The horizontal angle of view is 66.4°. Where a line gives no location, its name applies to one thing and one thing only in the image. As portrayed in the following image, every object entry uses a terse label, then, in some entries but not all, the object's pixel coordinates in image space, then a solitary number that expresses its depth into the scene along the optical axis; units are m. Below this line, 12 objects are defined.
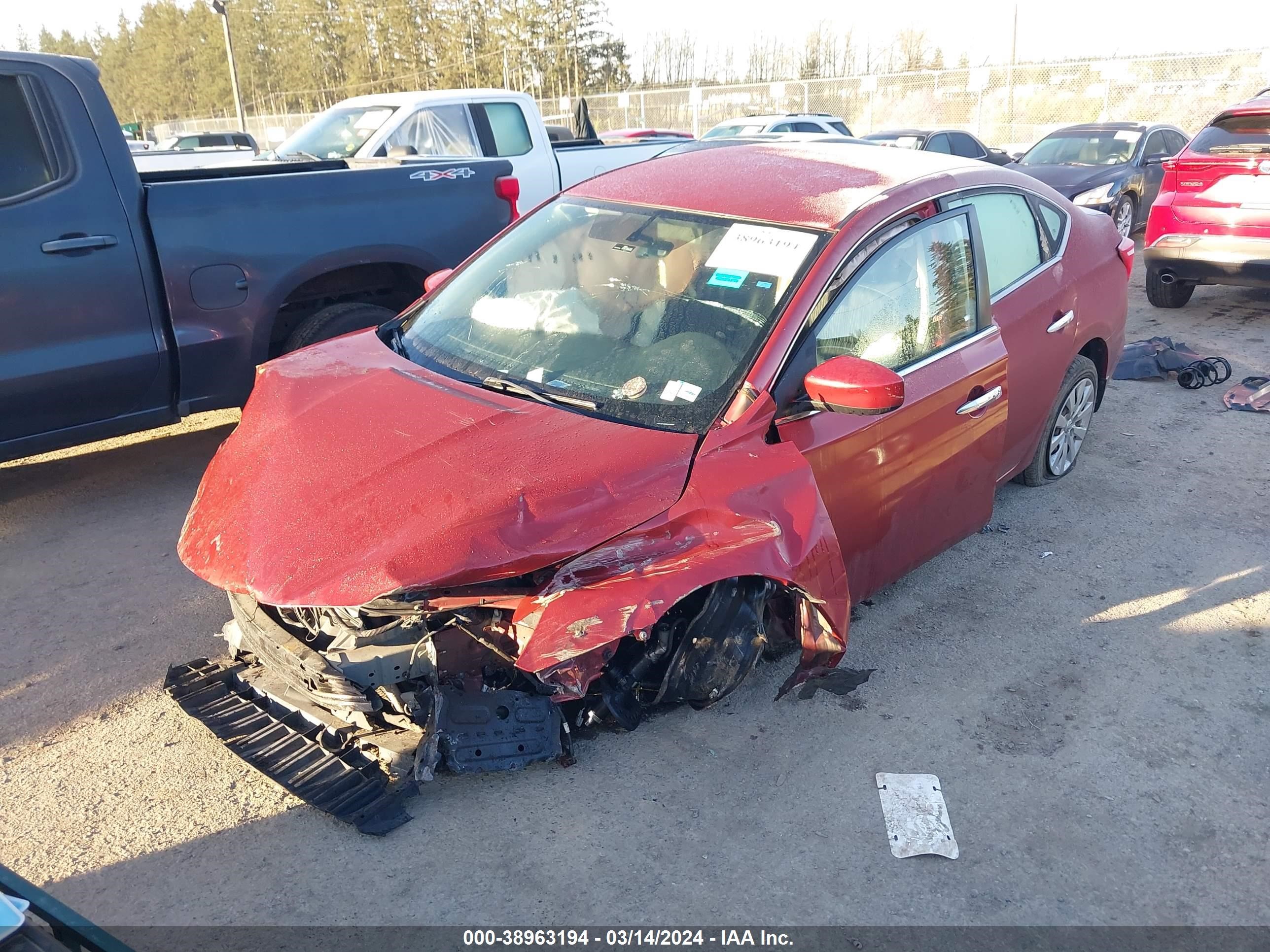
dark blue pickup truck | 4.28
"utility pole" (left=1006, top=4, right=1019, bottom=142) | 24.08
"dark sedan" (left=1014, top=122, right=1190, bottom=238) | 11.48
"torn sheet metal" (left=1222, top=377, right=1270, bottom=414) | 6.36
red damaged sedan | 2.68
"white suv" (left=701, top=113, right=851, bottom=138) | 15.53
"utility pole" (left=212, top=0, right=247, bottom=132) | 29.30
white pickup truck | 9.20
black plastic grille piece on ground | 2.74
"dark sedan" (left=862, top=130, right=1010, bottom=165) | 14.33
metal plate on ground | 2.77
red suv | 7.64
